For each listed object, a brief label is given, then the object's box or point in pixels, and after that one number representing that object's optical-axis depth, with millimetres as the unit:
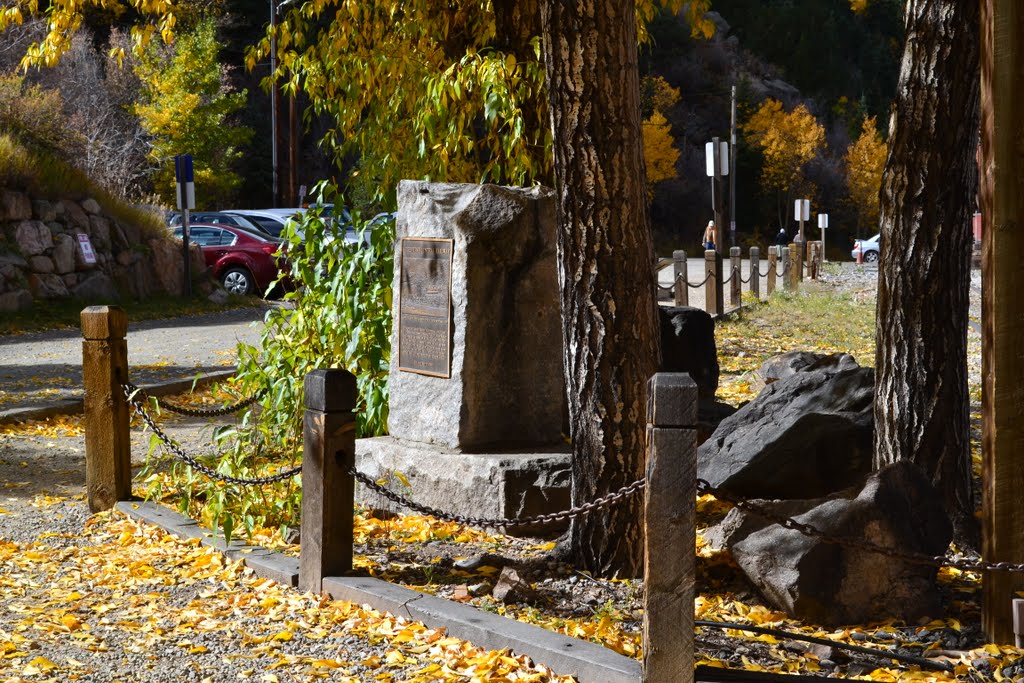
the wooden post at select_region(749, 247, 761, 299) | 21922
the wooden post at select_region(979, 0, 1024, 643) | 4184
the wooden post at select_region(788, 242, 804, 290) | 24797
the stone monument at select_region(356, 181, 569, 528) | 6242
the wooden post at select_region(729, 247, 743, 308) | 19766
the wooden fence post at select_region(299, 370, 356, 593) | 5000
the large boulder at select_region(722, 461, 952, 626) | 4684
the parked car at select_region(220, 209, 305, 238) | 24297
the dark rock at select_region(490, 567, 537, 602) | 4906
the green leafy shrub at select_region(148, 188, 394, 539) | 7426
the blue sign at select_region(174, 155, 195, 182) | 19734
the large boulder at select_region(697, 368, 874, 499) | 6133
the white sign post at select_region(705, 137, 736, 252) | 25188
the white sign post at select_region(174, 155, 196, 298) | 19828
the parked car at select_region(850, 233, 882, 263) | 46259
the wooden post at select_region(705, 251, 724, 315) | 17391
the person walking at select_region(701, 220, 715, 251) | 32672
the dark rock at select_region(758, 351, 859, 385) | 8968
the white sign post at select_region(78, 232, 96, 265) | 19641
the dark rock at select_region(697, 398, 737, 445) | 7836
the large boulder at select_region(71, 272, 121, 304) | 19500
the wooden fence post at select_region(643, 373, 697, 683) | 3684
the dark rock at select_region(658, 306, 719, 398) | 9688
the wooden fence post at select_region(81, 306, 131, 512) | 6508
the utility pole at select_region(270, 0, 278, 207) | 35812
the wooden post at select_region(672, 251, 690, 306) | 17641
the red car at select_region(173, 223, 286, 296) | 23516
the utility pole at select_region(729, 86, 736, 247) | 42669
